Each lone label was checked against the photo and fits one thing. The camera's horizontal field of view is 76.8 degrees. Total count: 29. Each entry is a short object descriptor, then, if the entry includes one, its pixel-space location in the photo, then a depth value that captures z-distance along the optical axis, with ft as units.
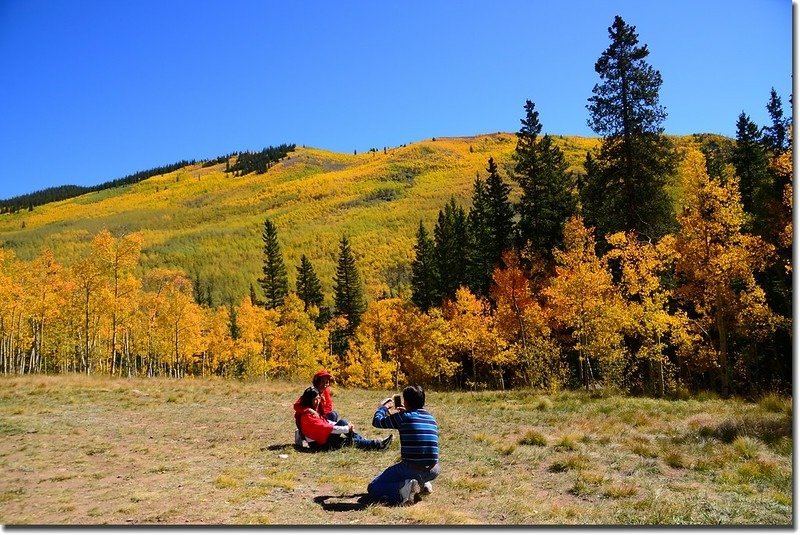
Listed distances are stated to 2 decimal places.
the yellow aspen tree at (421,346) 134.41
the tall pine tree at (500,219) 131.34
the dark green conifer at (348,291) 207.10
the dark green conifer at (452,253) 149.89
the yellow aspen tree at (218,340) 209.15
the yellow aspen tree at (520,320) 94.02
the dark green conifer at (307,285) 213.05
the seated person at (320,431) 34.50
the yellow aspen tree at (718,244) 63.10
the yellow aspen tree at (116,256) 108.27
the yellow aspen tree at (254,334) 184.24
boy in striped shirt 22.06
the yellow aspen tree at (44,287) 127.24
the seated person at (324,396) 35.96
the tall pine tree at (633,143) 73.56
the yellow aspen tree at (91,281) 110.63
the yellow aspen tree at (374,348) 164.35
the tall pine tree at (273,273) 208.33
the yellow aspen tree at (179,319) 158.81
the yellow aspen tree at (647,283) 71.15
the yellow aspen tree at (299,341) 161.27
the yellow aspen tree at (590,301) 75.05
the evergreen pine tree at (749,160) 119.03
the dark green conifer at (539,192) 113.60
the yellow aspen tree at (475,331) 112.98
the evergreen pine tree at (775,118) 120.16
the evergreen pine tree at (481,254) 141.14
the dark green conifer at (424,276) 165.48
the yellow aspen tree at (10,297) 118.83
